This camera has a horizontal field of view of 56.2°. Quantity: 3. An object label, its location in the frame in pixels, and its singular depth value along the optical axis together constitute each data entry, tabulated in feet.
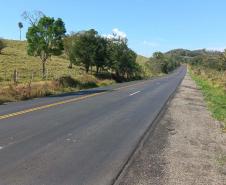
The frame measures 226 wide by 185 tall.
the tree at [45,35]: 64.03
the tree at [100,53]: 92.12
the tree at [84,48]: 90.38
